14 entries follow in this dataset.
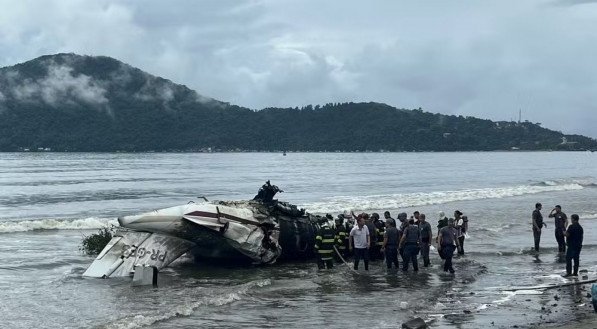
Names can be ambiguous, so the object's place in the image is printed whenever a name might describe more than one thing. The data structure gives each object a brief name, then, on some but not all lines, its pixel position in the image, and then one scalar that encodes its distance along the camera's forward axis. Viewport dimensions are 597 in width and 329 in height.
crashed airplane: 20.62
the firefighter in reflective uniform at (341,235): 22.12
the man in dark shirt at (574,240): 18.25
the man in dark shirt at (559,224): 22.83
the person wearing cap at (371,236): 21.49
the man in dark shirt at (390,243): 20.14
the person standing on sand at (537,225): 24.38
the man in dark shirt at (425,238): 20.22
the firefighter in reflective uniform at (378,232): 22.38
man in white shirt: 20.20
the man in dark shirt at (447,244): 19.33
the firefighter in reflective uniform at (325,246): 20.47
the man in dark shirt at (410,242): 19.53
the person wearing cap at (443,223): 21.05
